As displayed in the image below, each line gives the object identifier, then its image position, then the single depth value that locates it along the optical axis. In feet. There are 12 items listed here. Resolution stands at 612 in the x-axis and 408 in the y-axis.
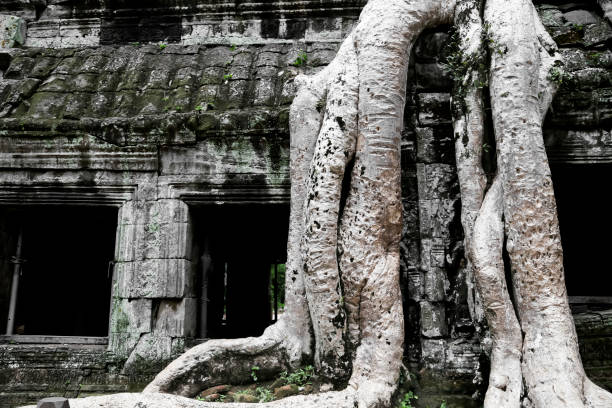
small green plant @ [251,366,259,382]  9.59
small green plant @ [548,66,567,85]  10.30
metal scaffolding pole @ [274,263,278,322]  22.11
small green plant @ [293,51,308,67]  14.15
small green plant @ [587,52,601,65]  12.37
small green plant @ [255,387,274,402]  9.05
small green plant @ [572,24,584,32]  13.26
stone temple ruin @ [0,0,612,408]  10.67
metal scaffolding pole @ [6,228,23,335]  13.66
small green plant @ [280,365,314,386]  9.40
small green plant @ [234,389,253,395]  9.28
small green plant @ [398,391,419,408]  8.79
